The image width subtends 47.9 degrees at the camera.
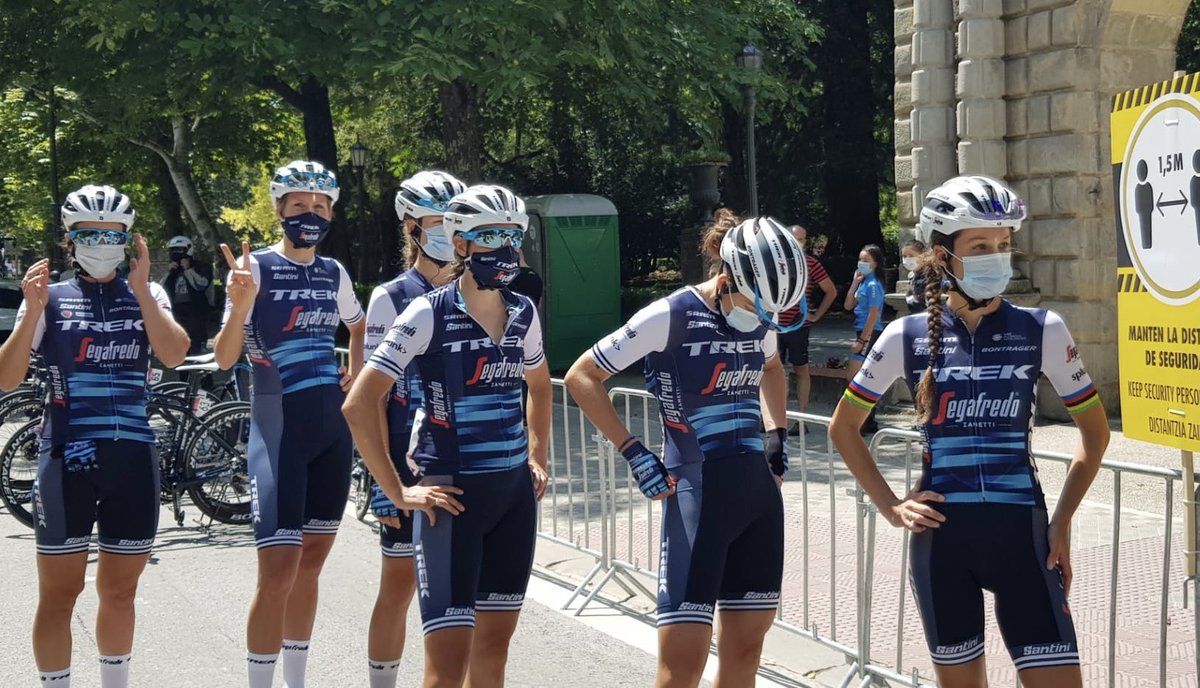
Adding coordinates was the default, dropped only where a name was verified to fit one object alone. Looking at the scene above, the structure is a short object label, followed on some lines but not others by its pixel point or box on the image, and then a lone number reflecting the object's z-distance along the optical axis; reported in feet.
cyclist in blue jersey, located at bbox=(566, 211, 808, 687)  14.33
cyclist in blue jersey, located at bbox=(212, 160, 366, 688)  17.87
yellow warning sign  17.94
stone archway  45.55
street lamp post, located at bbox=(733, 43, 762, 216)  59.67
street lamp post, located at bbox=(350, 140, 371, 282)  98.99
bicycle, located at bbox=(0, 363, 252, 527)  31.19
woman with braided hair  13.00
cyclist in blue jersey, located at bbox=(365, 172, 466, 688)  17.56
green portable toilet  65.21
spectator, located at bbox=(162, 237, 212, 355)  65.10
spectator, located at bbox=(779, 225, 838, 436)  44.83
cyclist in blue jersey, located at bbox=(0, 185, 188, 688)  17.30
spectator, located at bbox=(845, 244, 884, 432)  42.78
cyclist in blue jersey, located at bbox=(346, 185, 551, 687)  14.26
